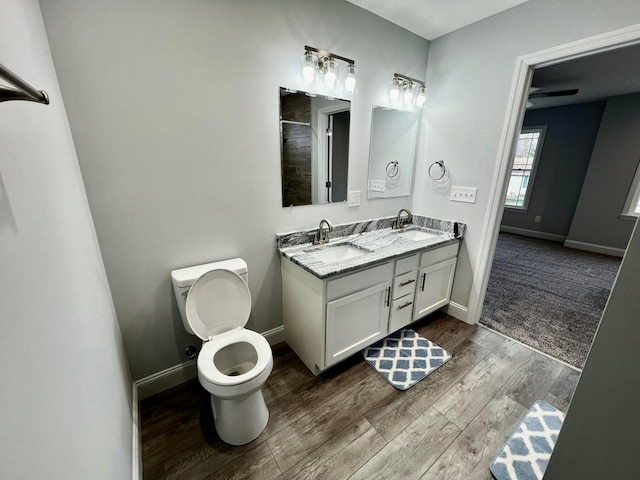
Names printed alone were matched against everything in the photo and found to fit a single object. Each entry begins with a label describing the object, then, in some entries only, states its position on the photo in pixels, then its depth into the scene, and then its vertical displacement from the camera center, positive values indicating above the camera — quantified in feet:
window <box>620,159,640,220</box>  12.98 -1.51
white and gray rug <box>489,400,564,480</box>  4.12 -4.57
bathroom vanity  5.41 -2.71
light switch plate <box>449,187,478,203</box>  7.25 -0.73
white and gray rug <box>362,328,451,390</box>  5.92 -4.53
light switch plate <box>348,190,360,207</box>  7.31 -0.89
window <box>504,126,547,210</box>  16.48 +0.15
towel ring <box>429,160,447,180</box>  7.81 -0.10
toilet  4.17 -3.21
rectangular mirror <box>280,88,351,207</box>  5.87 +0.39
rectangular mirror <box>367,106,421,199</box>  7.44 +0.42
